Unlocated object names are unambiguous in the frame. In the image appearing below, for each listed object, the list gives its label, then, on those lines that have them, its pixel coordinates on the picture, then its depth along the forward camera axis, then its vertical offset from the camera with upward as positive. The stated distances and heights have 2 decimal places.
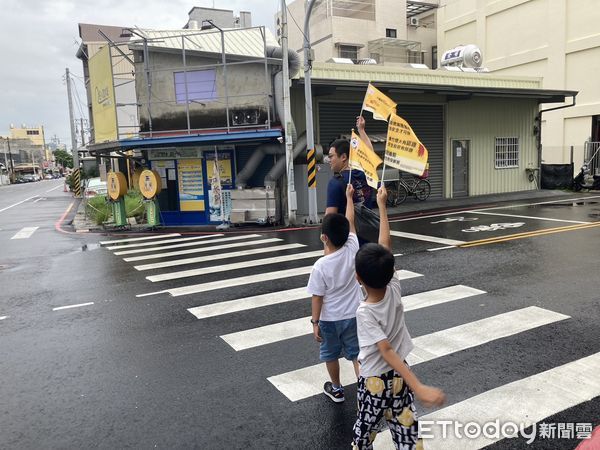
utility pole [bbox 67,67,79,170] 36.94 +3.97
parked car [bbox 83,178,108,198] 24.50 -0.67
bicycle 18.20 -0.99
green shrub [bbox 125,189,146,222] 18.19 -1.24
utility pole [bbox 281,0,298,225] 14.37 +1.16
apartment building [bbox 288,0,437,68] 38.34 +10.65
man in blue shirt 4.54 -0.14
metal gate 23.97 +0.01
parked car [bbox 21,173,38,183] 91.22 +0.17
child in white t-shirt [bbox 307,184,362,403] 3.66 -0.95
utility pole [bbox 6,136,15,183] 87.51 +0.84
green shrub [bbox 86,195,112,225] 17.52 -1.26
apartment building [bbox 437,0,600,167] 26.25 +6.18
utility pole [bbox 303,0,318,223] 14.44 +0.88
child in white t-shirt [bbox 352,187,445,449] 2.65 -1.08
